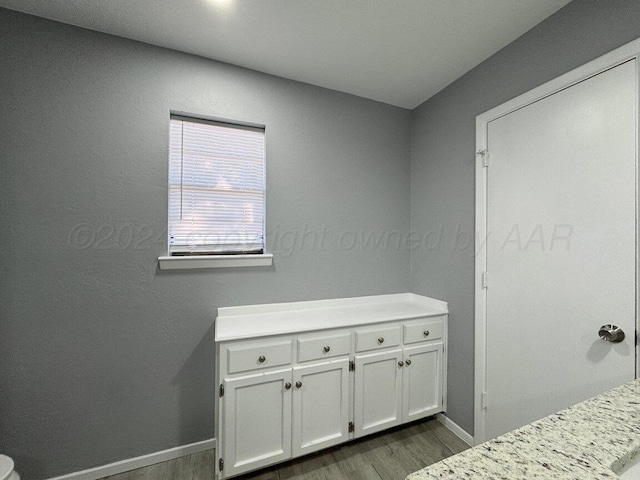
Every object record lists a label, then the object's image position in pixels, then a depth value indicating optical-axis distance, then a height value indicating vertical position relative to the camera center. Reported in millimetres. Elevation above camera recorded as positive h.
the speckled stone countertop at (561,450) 515 -446
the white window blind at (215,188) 1820 +369
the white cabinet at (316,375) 1498 -848
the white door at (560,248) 1216 -21
